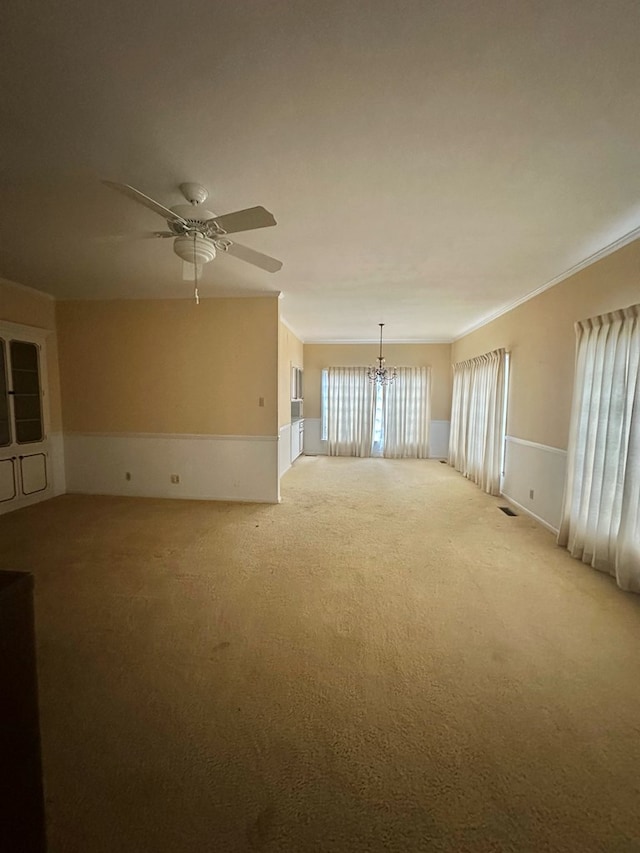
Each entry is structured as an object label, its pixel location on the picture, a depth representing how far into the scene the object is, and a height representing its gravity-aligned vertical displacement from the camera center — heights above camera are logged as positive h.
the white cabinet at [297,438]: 6.87 -0.91
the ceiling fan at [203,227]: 1.77 +0.93
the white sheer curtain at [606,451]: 2.51 -0.41
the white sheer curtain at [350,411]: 7.55 -0.33
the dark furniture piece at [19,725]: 0.66 -0.67
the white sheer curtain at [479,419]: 4.86 -0.34
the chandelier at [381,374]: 6.87 +0.46
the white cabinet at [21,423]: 3.96 -0.39
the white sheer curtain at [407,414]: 7.48 -0.37
